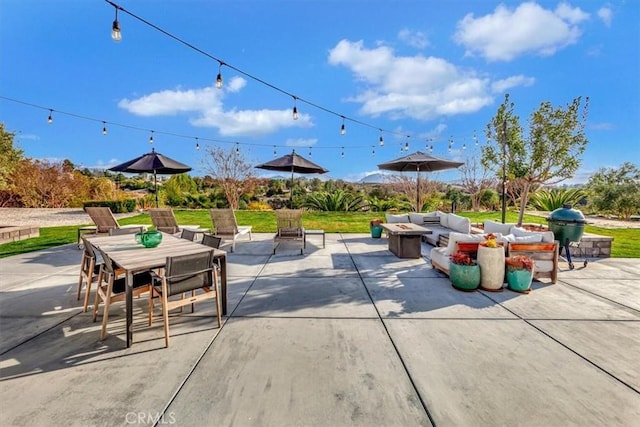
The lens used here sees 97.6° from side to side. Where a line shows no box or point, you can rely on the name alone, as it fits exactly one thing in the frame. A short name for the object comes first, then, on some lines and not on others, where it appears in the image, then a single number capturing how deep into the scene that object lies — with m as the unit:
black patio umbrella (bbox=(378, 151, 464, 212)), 7.99
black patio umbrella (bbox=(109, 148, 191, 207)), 7.28
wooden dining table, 2.42
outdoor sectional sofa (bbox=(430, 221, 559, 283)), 4.27
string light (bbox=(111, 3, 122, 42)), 3.60
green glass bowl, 3.33
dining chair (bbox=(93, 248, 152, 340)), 2.54
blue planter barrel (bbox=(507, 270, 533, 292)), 3.91
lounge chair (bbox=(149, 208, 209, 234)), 6.76
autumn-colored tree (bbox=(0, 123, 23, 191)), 9.77
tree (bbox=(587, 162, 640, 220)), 11.26
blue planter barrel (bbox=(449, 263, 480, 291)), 3.92
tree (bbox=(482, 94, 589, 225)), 6.44
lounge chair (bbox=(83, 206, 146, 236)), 6.31
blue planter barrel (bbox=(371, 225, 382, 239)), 8.27
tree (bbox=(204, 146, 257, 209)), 17.12
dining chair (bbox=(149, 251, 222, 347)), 2.52
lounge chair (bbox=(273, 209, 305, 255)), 6.39
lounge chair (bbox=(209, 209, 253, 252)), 6.47
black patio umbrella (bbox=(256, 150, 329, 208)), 7.53
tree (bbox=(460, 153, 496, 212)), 16.05
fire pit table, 5.75
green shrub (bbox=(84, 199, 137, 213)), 13.07
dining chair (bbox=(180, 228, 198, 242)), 4.08
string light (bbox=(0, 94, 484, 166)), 7.55
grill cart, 5.00
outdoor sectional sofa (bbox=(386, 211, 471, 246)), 6.80
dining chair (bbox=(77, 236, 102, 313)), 3.12
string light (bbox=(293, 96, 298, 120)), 6.56
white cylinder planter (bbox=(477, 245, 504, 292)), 3.93
